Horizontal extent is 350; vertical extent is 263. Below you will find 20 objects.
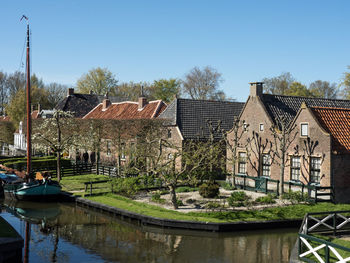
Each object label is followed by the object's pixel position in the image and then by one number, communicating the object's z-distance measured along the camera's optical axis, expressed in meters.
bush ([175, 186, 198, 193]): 27.78
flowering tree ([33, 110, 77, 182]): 37.69
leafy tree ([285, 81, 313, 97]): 67.62
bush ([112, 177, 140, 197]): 25.64
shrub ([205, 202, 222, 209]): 21.95
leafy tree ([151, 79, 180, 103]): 75.19
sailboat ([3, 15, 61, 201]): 27.80
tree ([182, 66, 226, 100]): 72.44
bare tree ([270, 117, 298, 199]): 25.75
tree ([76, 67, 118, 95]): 80.06
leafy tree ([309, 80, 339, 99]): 80.12
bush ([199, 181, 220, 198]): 25.06
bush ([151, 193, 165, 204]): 24.08
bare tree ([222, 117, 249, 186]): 30.28
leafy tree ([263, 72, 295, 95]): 74.88
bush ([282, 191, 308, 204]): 23.16
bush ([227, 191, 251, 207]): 22.61
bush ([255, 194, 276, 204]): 23.27
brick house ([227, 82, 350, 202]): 24.56
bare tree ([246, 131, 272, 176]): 29.23
